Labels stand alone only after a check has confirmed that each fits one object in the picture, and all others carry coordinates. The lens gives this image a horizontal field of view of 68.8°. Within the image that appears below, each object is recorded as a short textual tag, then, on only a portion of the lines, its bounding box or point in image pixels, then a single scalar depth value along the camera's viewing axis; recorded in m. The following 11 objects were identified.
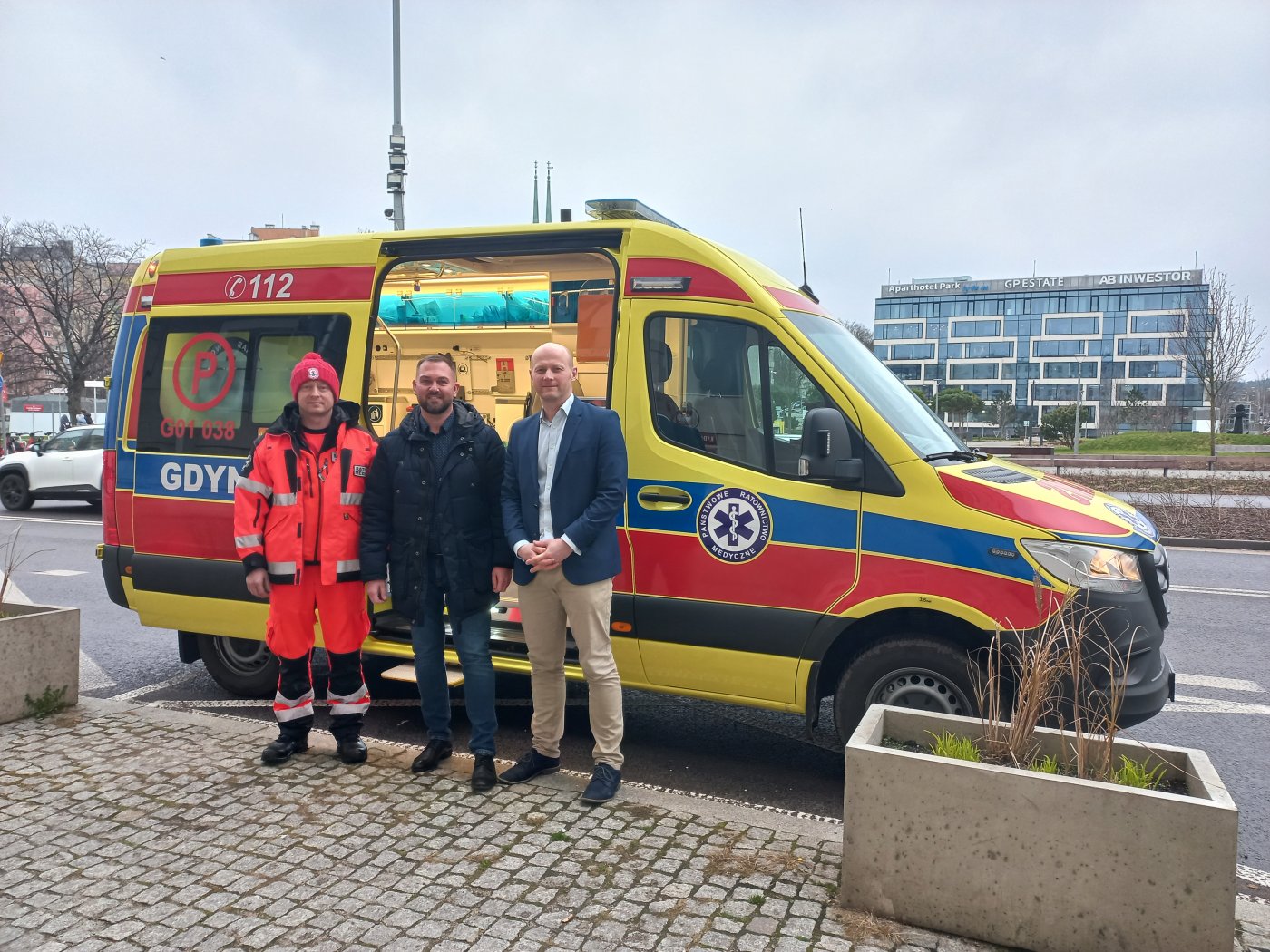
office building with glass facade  81.25
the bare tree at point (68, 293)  33.00
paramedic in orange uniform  4.37
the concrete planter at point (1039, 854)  2.74
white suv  17.03
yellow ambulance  3.96
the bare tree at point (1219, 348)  29.56
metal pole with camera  14.60
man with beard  4.27
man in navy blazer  4.02
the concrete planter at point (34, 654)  4.92
